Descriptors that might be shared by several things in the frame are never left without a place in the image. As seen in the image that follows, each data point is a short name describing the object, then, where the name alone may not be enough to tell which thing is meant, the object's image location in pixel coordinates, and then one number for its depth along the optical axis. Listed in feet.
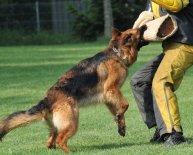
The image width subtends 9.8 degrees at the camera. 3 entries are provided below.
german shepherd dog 45.82
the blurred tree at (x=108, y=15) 214.54
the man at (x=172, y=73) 46.39
